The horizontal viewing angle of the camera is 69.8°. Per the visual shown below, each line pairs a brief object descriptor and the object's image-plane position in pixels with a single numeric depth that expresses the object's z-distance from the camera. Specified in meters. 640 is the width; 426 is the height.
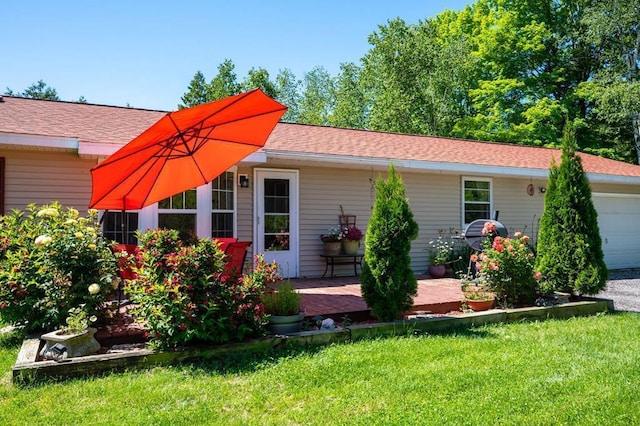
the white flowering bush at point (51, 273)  4.08
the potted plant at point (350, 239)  8.70
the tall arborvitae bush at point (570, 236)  6.22
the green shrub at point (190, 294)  3.77
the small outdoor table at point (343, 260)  8.66
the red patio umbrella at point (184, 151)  4.11
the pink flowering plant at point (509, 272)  5.81
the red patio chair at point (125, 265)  4.73
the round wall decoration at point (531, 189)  11.20
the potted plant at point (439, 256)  9.31
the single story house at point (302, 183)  6.75
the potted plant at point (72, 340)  3.65
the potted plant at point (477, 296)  5.85
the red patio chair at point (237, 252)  5.15
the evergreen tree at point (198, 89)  32.50
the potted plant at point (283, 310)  4.40
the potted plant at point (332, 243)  8.59
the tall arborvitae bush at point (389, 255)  4.89
